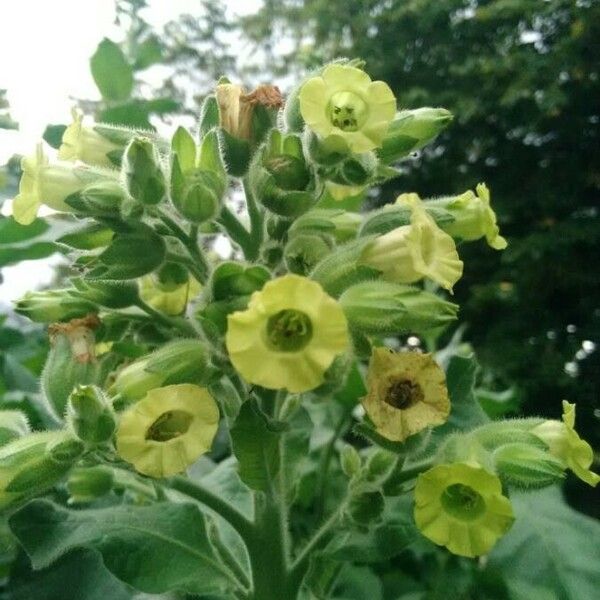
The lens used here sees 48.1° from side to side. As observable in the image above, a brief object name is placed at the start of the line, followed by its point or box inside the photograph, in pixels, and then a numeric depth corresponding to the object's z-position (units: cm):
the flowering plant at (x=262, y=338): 10
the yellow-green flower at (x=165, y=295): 12
